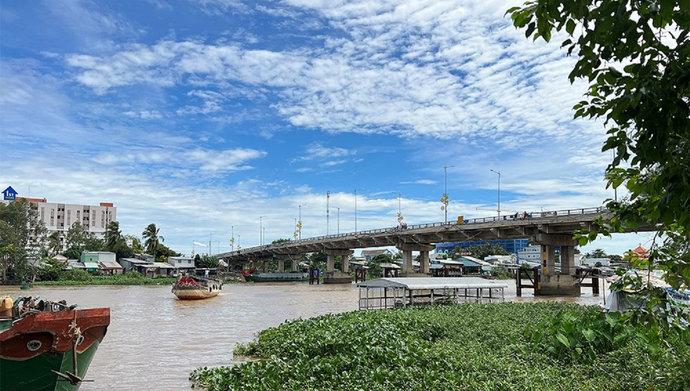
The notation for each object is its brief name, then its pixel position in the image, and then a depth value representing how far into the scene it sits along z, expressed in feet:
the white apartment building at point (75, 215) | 500.33
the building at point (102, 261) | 307.17
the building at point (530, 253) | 547.33
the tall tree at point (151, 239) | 389.66
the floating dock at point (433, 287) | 90.33
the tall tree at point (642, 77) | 10.26
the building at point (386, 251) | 511.93
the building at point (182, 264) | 353.72
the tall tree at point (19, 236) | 236.02
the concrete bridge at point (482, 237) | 169.58
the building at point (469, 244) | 561.23
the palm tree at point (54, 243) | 299.99
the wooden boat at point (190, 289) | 167.32
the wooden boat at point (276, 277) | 327.88
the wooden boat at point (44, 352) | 33.94
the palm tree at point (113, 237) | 350.27
